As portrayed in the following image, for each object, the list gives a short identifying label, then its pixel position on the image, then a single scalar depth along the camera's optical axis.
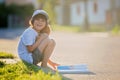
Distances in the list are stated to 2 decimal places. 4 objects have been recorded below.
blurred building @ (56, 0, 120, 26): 49.22
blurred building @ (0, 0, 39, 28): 54.88
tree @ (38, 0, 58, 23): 54.53
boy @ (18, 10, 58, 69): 9.20
